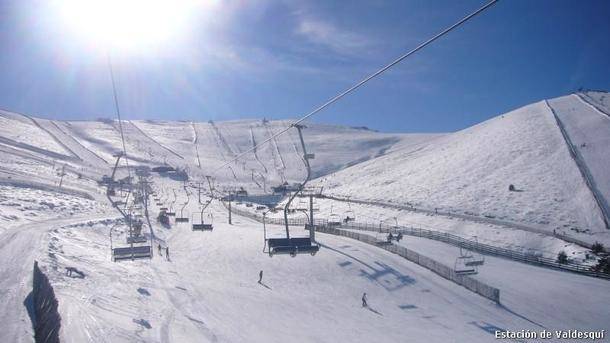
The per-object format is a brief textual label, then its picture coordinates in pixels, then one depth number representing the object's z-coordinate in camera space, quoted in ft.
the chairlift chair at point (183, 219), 173.99
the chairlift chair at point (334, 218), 213.34
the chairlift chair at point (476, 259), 103.42
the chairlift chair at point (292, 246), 81.30
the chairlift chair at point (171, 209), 192.06
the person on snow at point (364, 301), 73.87
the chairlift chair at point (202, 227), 144.05
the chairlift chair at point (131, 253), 80.59
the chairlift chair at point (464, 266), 96.29
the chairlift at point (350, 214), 200.95
